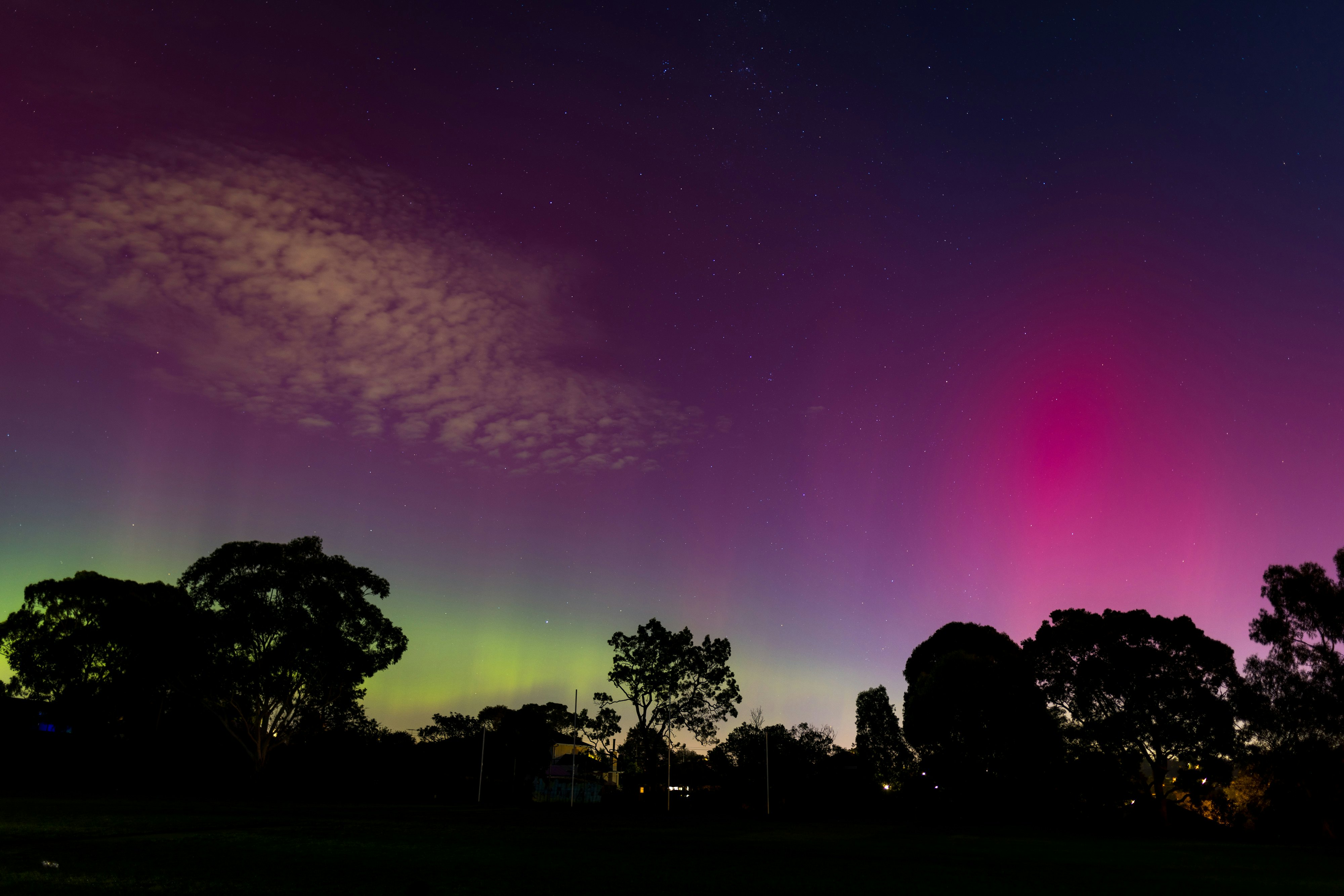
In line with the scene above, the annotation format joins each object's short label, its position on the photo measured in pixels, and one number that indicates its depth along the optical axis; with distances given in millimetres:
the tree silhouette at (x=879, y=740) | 82125
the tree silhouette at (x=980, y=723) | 55000
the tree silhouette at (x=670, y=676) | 72938
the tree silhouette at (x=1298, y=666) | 44969
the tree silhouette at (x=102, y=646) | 54750
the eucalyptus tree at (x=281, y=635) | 54406
